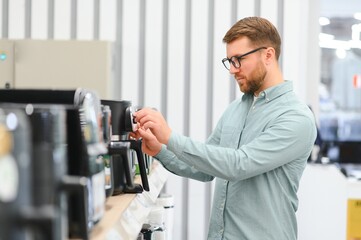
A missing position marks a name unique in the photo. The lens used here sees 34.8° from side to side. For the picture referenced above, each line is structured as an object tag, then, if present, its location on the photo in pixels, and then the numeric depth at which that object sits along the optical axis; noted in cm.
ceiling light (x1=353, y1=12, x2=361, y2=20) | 479
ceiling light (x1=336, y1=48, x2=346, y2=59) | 487
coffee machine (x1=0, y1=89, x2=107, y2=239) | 127
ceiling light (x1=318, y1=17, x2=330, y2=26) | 472
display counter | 133
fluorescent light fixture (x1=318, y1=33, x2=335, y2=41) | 476
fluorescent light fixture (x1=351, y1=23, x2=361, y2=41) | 482
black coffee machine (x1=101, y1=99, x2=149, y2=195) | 182
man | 221
